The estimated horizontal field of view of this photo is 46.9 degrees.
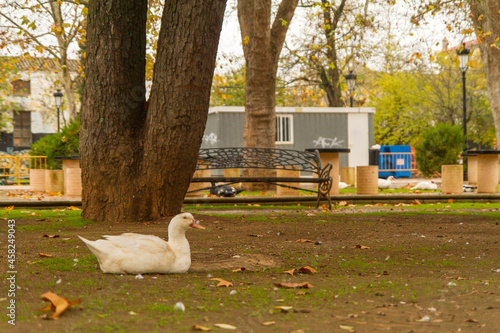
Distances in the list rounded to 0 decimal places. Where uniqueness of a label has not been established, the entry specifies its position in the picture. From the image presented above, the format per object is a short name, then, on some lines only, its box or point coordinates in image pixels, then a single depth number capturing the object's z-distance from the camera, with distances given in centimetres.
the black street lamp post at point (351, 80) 2712
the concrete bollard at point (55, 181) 1691
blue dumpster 3044
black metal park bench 1009
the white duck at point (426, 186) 1666
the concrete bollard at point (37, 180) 1870
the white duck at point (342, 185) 1731
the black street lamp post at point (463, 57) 2233
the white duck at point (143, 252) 450
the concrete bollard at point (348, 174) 2081
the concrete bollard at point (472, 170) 1872
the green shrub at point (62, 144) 2042
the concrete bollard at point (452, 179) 1416
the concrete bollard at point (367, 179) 1416
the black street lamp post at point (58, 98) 3113
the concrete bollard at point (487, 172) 1432
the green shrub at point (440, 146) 2405
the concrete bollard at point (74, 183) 1417
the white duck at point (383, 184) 1712
